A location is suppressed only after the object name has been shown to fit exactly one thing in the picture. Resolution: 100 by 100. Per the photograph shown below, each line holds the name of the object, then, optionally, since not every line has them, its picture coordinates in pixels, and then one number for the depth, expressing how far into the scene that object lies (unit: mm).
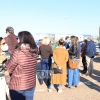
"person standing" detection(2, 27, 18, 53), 2700
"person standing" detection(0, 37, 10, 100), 1935
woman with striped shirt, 1622
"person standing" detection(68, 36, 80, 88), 3614
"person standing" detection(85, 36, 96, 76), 4517
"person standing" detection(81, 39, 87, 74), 4828
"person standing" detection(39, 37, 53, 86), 3755
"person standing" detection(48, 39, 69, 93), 3299
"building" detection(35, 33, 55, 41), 17673
